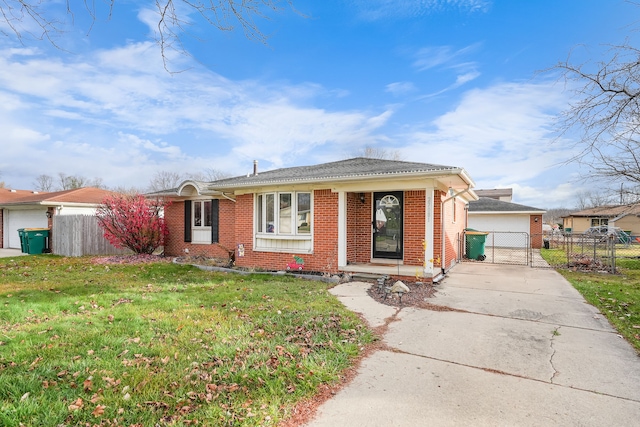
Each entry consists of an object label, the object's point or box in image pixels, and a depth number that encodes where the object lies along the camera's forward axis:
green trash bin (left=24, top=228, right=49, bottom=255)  15.30
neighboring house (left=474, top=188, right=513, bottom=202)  31.99
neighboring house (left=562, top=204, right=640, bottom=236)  36.35
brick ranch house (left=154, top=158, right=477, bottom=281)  8.37
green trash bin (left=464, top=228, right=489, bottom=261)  13.80
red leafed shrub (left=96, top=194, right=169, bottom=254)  12.80
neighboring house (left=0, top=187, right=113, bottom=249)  16.66
